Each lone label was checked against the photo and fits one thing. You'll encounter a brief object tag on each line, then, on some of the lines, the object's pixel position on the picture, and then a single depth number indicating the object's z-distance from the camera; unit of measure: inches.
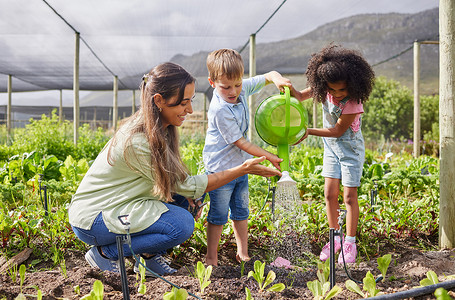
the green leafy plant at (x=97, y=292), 49.8
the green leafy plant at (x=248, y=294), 51.2
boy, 74.5
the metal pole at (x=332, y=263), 56.4
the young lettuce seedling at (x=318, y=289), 53.2
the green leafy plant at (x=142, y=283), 54.8
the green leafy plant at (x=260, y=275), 57.9
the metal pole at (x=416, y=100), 247.0
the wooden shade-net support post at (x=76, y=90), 225.3
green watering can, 72.6
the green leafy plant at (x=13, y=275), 64.3
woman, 67.1
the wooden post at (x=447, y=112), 78.0
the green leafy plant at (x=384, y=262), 62.4
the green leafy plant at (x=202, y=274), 56.2
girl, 78.9
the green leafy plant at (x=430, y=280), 52.9
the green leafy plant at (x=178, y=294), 48.1
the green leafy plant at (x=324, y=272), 60.9
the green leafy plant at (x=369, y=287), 52.7
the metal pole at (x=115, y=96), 344.1
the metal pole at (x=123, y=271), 50.7
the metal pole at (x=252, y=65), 212.3
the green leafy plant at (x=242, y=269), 70.8
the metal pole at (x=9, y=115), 354.5
